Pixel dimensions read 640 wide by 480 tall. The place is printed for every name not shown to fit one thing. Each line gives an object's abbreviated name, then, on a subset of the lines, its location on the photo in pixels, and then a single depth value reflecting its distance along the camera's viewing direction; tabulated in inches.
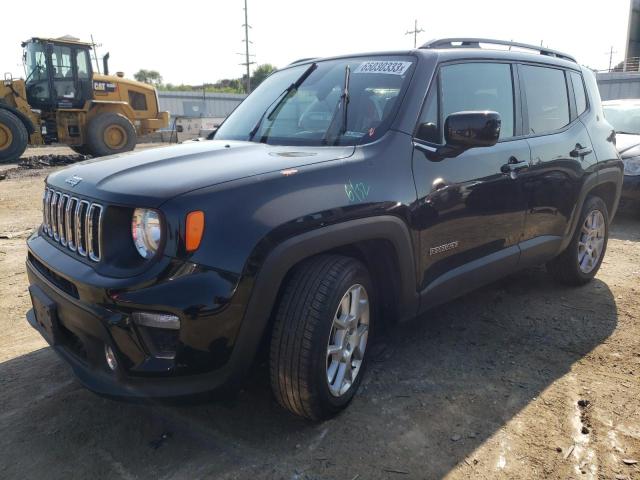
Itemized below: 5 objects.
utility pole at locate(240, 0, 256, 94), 1689.0
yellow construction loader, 516.4
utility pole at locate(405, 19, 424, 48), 1801.2
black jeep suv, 81.2
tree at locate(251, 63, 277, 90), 2445.1
